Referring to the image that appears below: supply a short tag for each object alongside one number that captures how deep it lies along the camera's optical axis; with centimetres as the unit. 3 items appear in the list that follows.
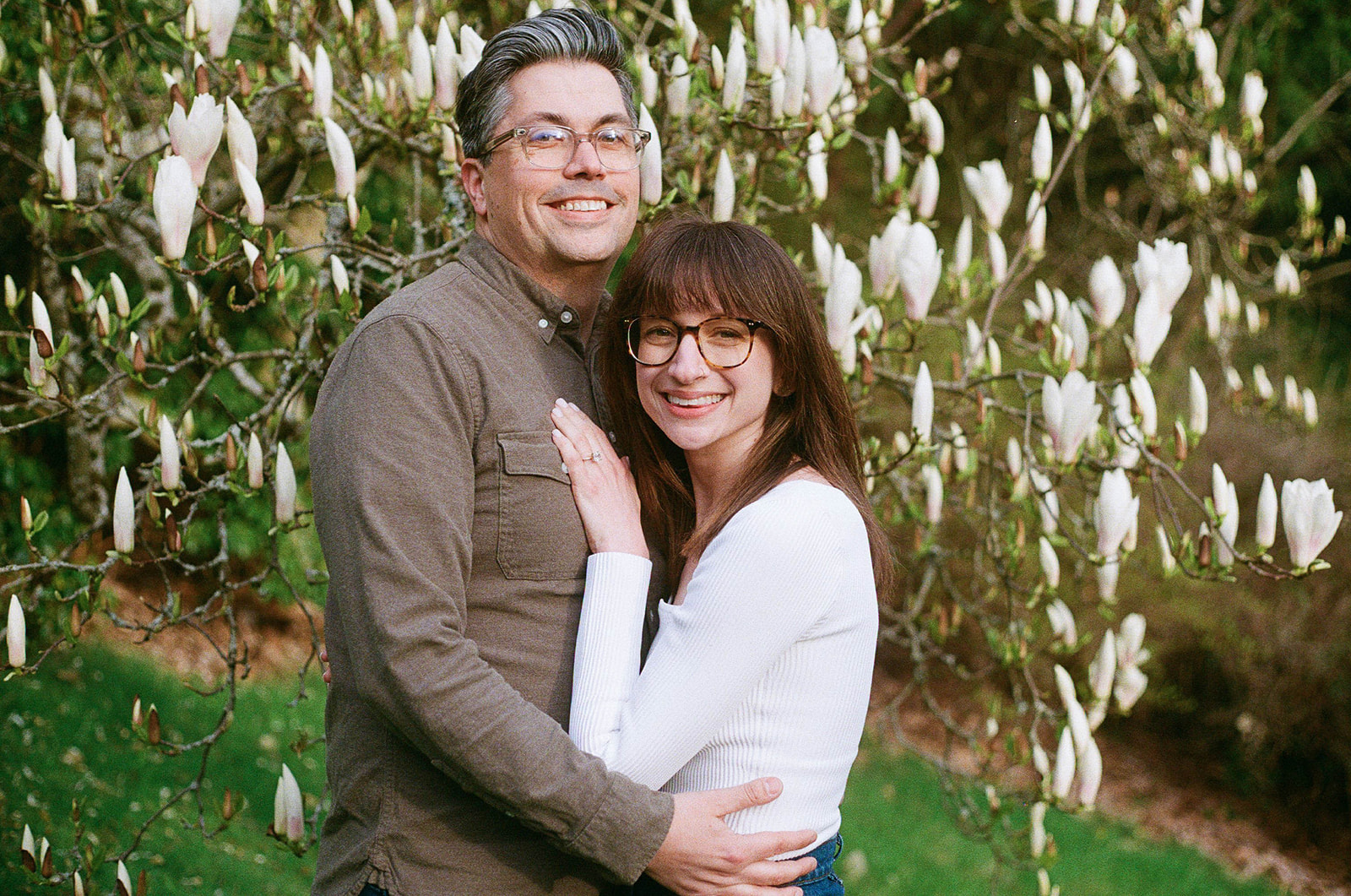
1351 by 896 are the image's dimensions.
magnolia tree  225
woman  160
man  150
